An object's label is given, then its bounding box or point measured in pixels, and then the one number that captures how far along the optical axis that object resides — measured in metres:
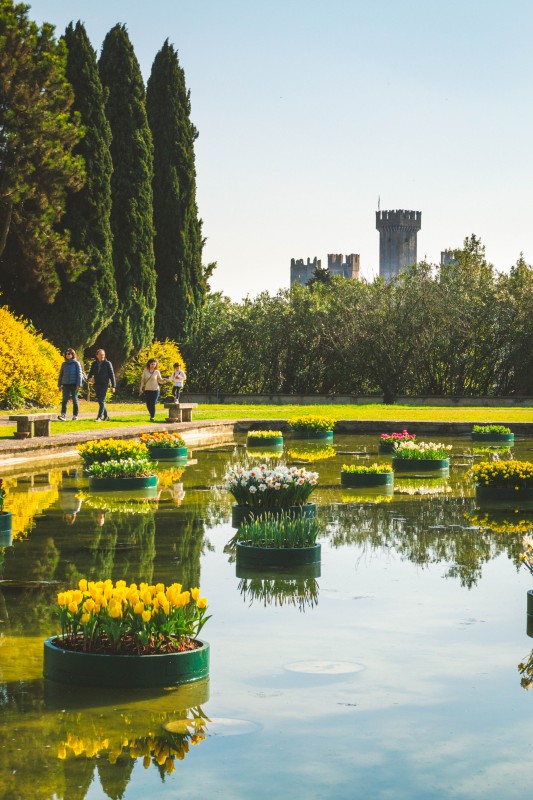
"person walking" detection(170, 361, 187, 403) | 29.75
